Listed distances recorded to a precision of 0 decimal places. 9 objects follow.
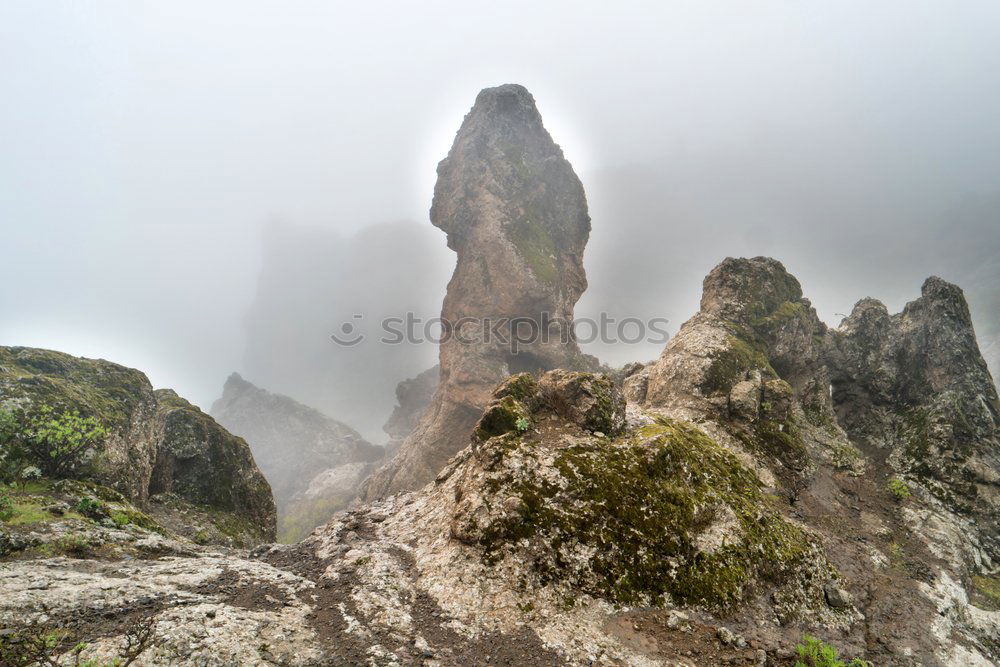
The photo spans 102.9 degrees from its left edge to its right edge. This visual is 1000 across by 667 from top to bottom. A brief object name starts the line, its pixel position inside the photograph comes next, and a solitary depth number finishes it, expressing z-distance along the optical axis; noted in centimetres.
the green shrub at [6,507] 948
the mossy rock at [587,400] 1286
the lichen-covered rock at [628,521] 909
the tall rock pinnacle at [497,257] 4434
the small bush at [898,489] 1792
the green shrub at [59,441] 1248
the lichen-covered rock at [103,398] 1406
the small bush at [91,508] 1123
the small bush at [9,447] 1170
